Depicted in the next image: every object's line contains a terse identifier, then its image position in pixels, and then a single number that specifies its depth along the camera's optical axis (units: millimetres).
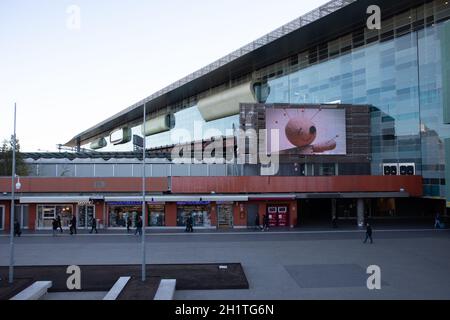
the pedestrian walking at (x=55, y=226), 27575
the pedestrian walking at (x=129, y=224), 29362
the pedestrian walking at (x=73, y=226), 27875
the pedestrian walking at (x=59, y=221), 28281
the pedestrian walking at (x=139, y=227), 27719
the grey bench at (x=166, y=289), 12216
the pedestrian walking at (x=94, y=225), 28781
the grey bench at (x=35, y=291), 11986
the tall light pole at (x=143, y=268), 14164
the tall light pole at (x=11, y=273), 13798
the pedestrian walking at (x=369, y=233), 23078
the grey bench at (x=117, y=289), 12170
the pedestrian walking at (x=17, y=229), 27234
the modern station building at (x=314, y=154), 31797
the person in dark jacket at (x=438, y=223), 30906
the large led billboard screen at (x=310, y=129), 35688
